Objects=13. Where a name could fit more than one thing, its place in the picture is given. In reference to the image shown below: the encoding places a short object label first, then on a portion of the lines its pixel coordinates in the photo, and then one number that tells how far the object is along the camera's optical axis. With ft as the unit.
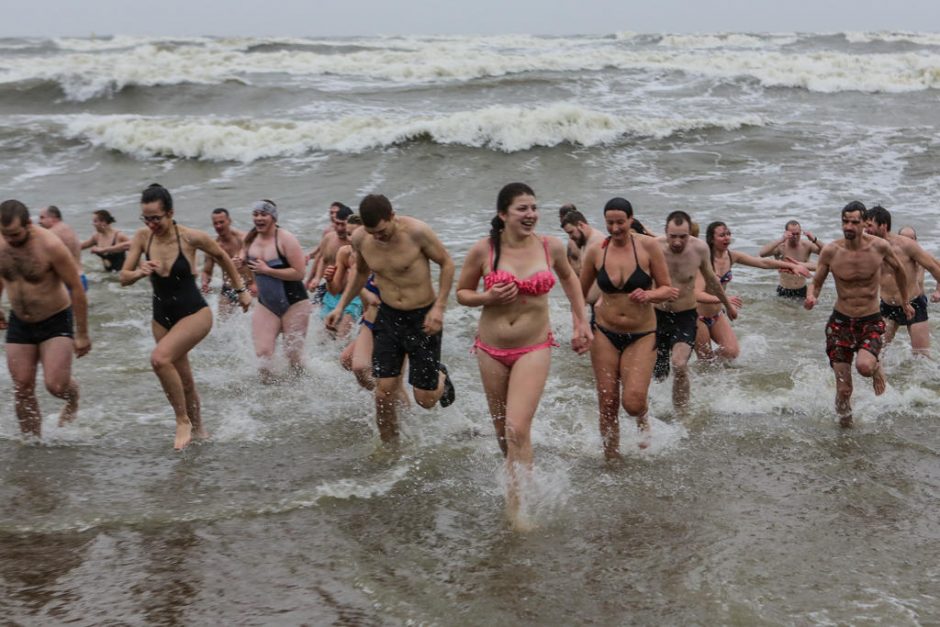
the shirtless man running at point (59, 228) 32.58
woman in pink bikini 18.44
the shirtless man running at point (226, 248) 32.82
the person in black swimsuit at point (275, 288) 28.25
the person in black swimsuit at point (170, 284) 22.22
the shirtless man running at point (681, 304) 24.63
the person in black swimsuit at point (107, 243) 43.78
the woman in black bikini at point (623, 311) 21.25
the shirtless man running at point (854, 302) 24.45
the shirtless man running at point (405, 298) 21.26
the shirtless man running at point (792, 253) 39.73
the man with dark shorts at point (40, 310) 21.93
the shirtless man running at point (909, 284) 26.63
